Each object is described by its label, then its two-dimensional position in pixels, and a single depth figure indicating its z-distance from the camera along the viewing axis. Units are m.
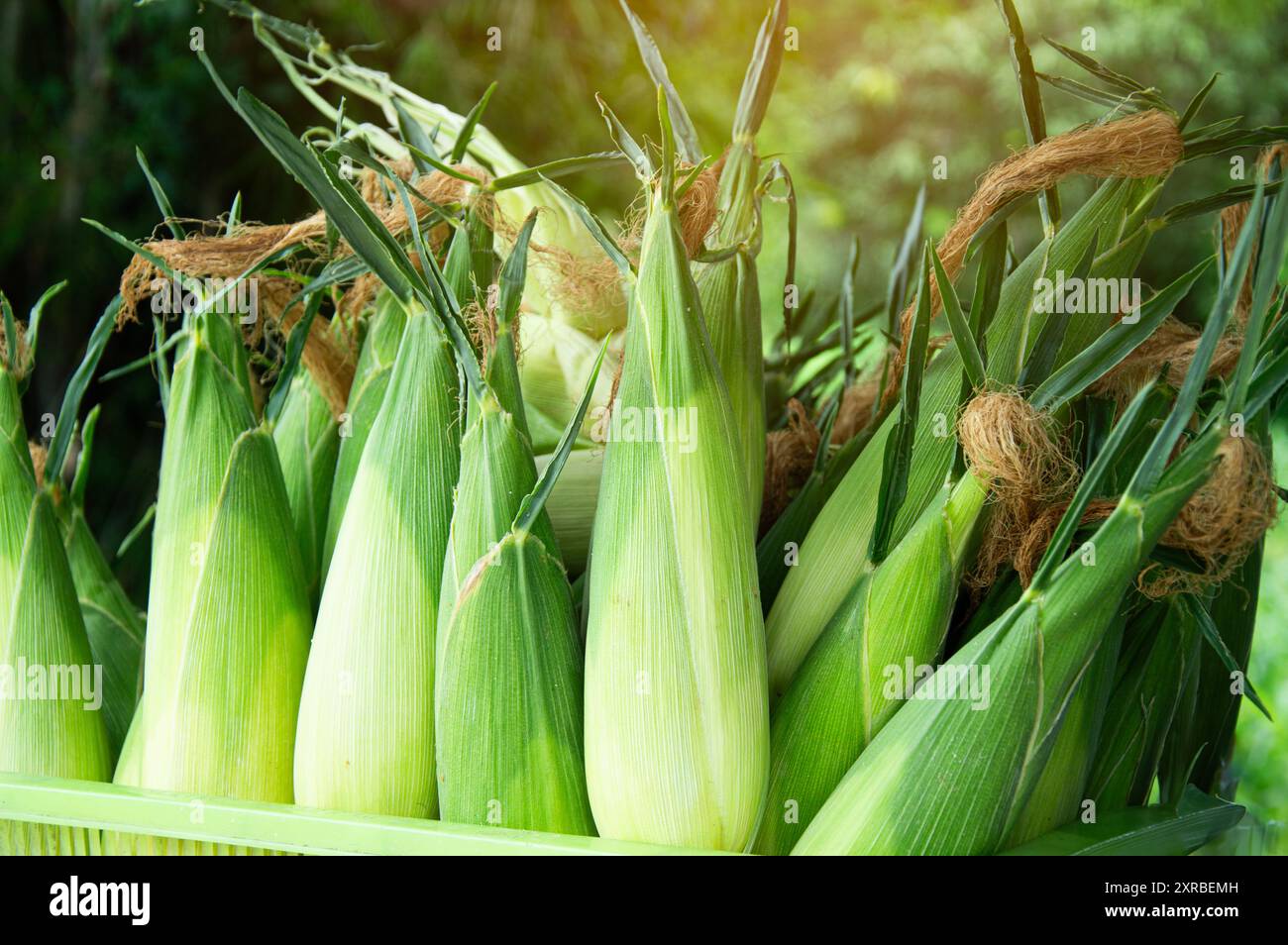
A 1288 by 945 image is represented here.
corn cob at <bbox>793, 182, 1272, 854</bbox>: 0.43
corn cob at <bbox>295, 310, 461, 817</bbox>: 0.53
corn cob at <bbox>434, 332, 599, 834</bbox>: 0.50
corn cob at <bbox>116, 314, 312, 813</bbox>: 0.56
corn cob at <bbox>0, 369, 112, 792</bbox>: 0.61
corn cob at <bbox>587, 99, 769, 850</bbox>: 0.46
